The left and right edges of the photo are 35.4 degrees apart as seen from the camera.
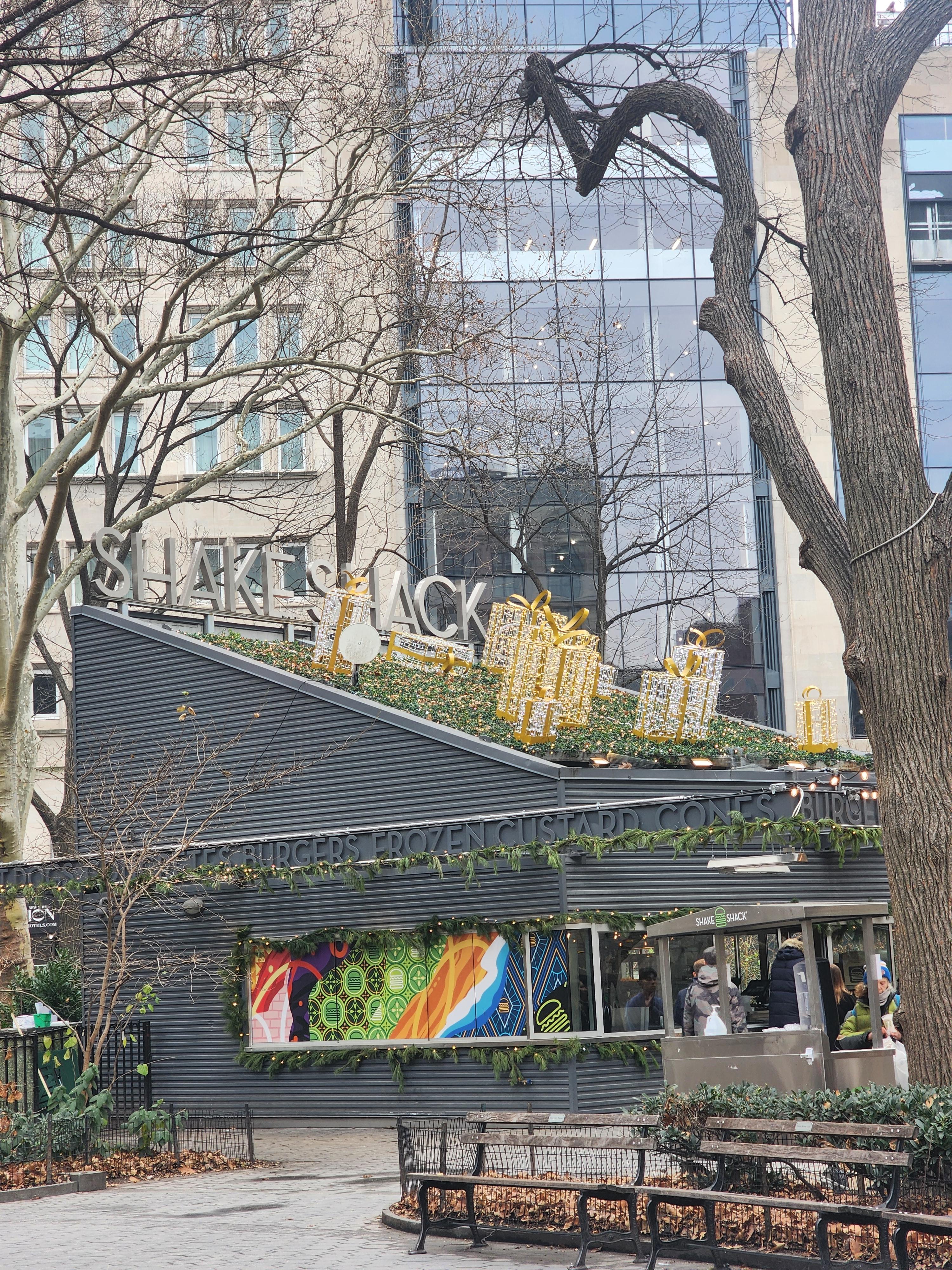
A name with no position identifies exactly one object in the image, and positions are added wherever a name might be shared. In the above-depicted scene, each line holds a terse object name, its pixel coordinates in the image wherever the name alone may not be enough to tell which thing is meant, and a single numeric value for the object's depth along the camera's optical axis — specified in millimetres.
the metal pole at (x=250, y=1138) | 15766
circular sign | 21844
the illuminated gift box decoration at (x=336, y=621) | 21969
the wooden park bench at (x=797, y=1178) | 8555
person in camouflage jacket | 13984
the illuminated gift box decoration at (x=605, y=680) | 26859
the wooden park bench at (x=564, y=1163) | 9922
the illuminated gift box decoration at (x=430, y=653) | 24828
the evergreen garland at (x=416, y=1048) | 18031
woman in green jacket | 13953
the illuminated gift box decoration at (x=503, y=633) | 22833
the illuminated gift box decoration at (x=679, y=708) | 21734
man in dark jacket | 13758
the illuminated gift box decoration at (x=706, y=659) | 22141
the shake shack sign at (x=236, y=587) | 24453
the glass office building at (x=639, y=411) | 39969
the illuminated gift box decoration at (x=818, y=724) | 24281
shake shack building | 18125
